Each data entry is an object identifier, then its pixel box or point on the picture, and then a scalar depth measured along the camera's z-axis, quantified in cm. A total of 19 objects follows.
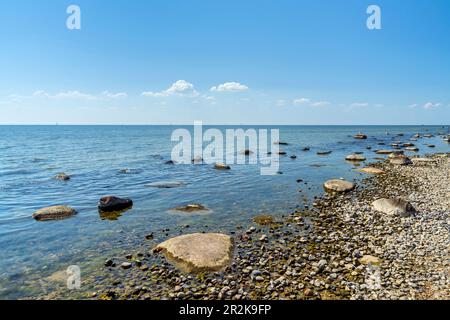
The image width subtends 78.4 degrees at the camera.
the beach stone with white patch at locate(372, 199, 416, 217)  1628
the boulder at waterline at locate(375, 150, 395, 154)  5320
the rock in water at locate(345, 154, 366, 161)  4425
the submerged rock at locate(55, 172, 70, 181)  3101
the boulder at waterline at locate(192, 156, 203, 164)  4491
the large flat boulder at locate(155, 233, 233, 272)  1127
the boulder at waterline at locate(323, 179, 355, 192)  2345
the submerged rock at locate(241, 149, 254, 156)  5690
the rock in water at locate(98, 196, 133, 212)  1944
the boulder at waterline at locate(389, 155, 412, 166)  3741
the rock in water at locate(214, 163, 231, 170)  3744
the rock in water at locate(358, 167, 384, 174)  3177
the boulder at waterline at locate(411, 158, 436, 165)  3851
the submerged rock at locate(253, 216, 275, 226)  1625
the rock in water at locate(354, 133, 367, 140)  10826
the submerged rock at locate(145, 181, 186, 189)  2725
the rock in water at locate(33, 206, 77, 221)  1789
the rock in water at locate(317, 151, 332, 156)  5500
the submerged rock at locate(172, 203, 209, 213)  1908
